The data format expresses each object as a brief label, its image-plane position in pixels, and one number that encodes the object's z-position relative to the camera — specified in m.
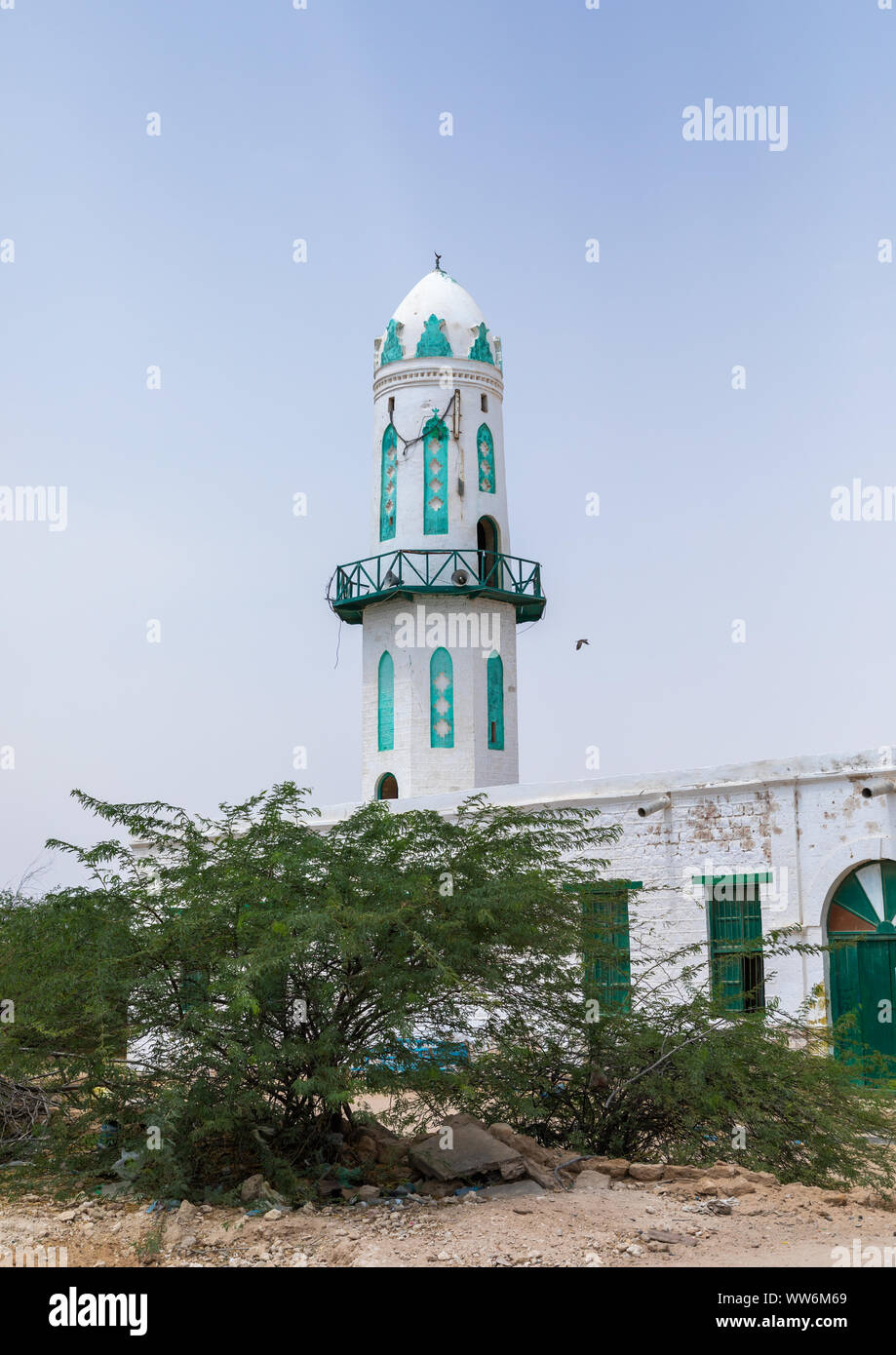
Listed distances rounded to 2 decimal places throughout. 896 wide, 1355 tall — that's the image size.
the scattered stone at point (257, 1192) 8.95
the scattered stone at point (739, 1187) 9.20
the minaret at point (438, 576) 26.39
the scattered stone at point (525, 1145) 9.88
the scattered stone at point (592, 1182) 9.35
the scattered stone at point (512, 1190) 9.10
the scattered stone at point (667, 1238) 8.01
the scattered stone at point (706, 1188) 9.25
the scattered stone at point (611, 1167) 9.88
